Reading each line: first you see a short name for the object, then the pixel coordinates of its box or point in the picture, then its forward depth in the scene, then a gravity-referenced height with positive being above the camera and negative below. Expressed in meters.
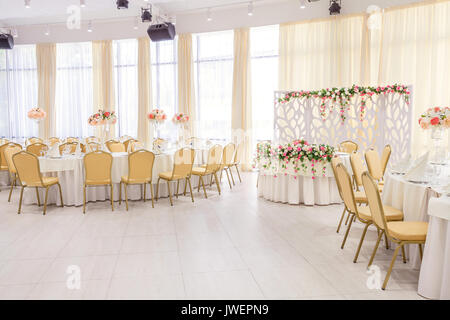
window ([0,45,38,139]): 11.55 +1.10
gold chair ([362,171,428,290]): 2.96 -0.86
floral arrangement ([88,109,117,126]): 7.40 +0.12
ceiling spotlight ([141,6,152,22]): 8.79 +2.60
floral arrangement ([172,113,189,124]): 7.97 +0.13
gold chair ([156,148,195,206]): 5.95 -0.66
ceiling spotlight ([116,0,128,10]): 7.46 +2.46
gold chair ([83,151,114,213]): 5.55 -0.66
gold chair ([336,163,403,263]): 3.54 -0.82
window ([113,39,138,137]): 11.05 +1.35
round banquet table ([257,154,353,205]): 5.85 -1.01
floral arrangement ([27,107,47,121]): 8.42 +0.25
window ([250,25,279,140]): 9.86 +1.28
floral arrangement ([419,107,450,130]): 4.41 +0.08
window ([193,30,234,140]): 10.16 +1.20
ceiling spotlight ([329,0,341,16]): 8.38 +2.67
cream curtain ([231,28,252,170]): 9.63 +0.77
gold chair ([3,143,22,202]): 6.68 -0.55
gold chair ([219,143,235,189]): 7.05 -0.58
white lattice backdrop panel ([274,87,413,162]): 7.14 -0.07
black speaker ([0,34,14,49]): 10.01 +2.28
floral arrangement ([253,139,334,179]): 5.69 -0.50
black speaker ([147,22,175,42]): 8.84 +2.25
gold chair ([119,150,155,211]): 5.66 -0.66
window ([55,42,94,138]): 11.31 +1.10
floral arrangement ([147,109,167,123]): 7.24 +0.18
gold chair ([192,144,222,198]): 6.49 -0.69
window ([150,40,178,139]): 10.62 +1.40
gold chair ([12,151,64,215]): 5.43 -0.69
